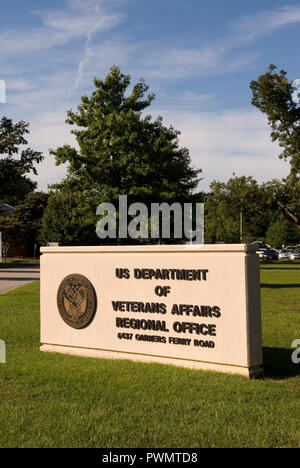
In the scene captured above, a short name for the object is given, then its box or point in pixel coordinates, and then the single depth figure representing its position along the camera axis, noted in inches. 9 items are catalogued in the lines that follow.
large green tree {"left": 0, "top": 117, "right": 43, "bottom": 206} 1563.7
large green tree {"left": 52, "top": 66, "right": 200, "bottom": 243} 1024.2
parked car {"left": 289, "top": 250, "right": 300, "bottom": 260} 2421.3
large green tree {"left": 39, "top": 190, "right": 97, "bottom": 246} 2276.1
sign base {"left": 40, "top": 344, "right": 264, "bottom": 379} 287.3
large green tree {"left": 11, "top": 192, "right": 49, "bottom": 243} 2675.4
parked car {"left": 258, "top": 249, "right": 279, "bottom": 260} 2297.0
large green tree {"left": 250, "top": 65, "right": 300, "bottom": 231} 1009.5
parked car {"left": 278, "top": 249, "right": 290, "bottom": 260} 2453.2
